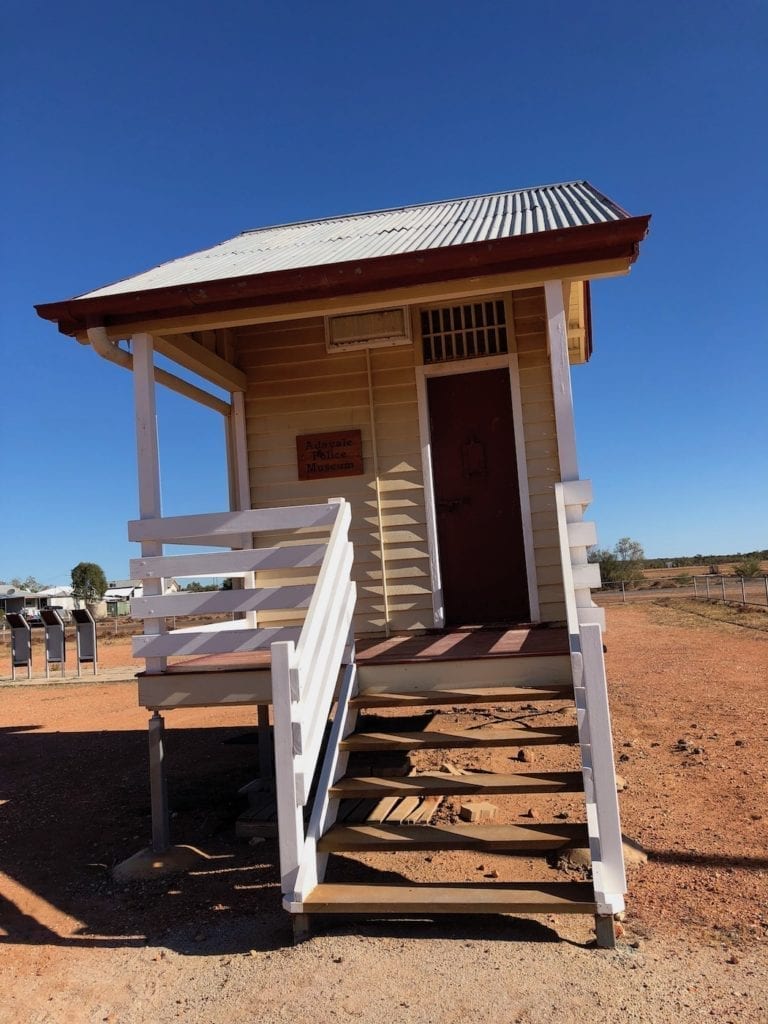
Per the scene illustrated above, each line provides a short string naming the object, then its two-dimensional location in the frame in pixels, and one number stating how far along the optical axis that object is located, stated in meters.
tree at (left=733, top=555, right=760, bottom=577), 41.84
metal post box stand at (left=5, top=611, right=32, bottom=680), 18.39
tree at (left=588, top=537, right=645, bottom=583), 46.78
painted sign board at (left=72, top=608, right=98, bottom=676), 17.45
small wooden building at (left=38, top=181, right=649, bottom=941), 4.05
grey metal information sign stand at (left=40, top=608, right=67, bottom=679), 18.06
